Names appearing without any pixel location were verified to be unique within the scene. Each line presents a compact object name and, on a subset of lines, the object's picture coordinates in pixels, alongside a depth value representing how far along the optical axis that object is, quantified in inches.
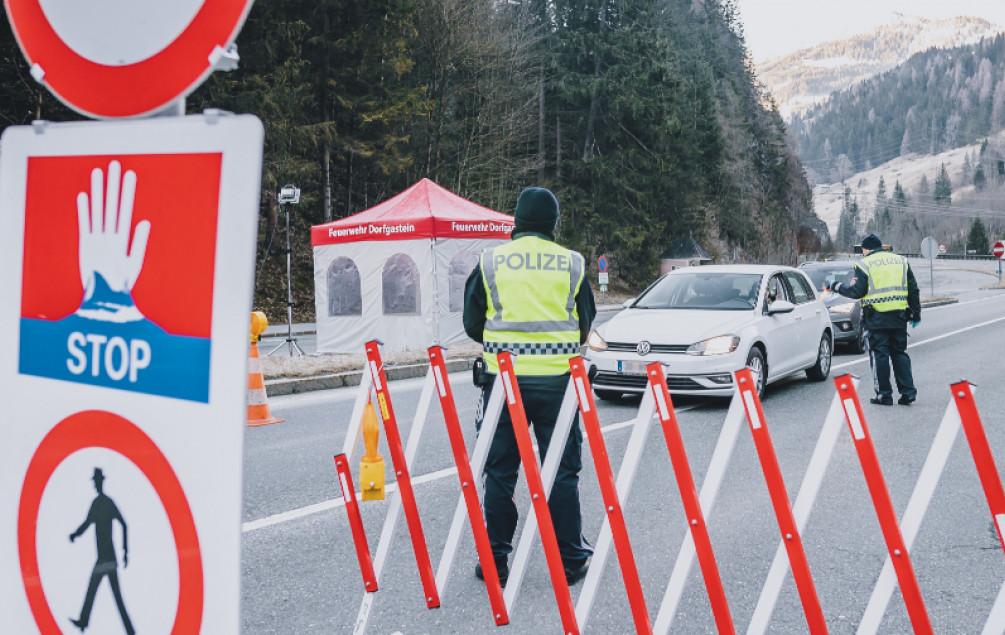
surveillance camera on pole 594.2
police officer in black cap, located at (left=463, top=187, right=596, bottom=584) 178.4
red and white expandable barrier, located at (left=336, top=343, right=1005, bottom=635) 117.6
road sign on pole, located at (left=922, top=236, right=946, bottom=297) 1434.5
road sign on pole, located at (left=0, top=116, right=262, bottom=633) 57.0
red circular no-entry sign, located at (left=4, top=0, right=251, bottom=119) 60.9
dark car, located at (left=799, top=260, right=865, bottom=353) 641.6
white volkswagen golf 388.2
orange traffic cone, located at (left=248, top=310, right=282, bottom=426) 366.9
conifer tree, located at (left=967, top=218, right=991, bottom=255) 5644.7
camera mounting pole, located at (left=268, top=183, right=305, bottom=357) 594.5
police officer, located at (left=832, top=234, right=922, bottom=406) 399.9
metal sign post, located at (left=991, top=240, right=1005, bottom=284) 1884.4
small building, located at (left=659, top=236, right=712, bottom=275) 1798.7
